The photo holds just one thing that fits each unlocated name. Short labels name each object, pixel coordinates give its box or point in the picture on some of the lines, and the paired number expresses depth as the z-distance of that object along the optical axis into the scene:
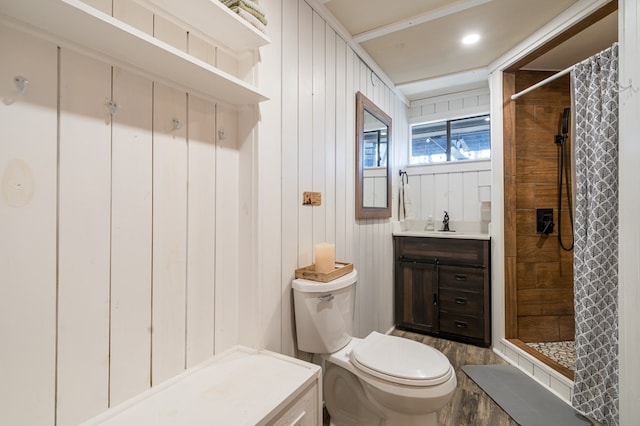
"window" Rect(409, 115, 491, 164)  3.01
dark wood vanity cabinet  2.50
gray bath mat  1.62
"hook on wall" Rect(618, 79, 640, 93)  1.37
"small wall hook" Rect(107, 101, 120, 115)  0.87
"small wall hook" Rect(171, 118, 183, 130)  1.04
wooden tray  1.43
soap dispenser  3.14
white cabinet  0.83
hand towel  3.02
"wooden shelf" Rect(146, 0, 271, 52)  0.94
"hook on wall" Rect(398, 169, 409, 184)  3.09
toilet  1.21
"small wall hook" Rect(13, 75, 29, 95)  0.70
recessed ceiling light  2.05
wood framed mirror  2.13
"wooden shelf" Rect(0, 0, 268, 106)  0.66
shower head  2.42
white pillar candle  1.46
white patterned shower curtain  1.53
